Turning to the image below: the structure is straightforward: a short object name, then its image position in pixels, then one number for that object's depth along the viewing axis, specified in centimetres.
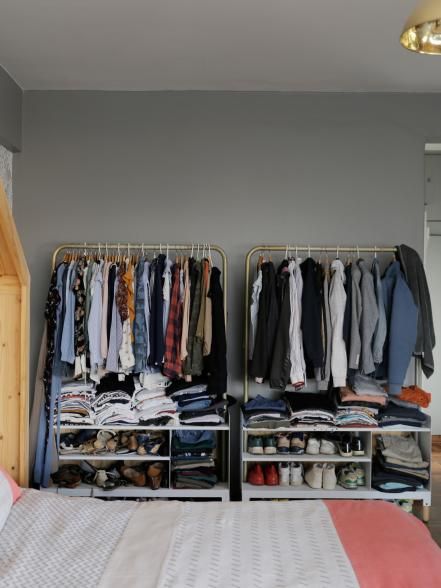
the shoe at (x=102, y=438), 412
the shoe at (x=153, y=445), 412
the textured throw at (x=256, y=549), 201
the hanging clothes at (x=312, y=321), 404
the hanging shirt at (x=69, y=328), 405
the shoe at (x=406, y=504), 412
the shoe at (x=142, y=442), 411
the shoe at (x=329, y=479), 406
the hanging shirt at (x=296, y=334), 404
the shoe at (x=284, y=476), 411
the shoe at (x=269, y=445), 411
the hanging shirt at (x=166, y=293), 405
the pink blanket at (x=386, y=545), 204
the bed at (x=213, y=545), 202
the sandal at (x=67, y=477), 403
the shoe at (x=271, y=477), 409
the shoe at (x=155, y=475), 406
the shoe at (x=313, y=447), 412
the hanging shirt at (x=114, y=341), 400
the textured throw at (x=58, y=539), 202
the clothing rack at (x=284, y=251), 429
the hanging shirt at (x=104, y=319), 403
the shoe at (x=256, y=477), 409
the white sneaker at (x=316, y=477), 408
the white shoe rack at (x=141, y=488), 404
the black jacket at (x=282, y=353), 403
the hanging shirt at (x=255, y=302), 412
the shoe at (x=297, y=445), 413
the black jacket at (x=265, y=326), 405
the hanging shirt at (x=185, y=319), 400
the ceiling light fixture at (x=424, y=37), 165
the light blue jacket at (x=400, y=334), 406
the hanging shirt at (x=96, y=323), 402
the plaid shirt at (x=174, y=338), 399
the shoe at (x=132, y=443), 413
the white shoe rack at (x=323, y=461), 402
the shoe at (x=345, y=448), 410
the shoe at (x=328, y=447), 413
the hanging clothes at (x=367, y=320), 403
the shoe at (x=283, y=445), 413
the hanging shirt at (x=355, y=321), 403
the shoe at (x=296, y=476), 413
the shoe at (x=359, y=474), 414
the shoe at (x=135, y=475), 411
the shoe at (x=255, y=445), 410
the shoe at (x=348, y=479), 409
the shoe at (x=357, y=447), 412
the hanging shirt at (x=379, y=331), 406
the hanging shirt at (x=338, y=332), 405
